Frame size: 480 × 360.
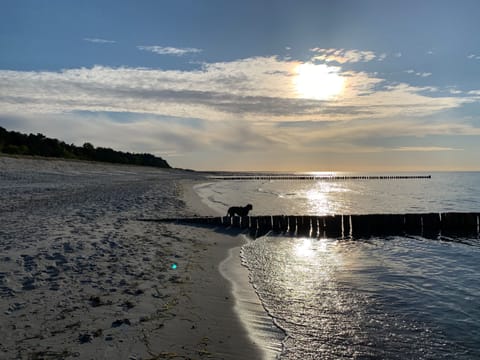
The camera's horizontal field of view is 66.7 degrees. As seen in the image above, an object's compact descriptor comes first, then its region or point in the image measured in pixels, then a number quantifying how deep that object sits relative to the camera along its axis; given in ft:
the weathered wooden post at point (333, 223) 61.62
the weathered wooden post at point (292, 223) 60.89
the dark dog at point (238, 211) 62.03
